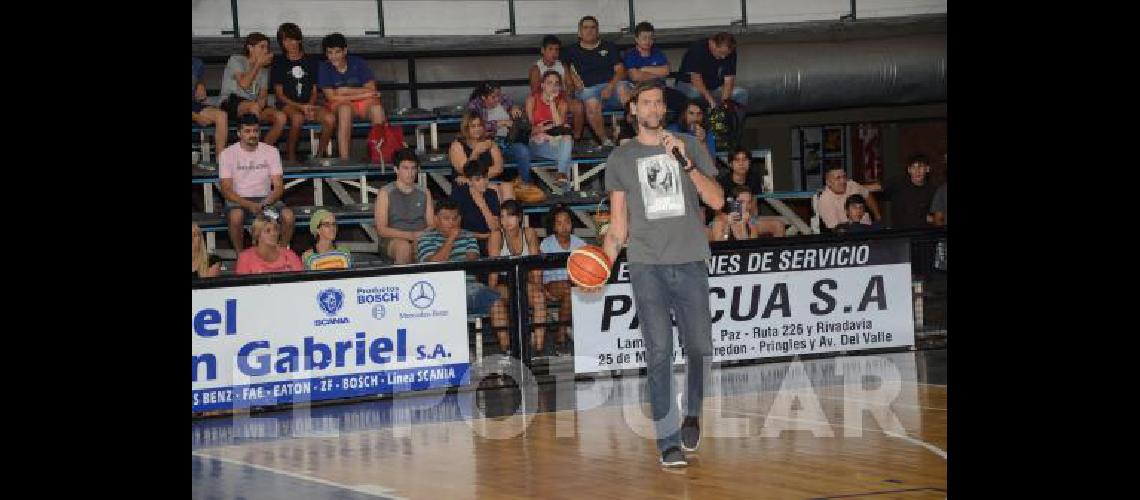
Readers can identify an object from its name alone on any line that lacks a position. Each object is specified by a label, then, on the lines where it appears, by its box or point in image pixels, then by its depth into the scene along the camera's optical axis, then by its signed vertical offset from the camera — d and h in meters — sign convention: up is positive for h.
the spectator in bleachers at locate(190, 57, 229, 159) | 18.06 +2.05
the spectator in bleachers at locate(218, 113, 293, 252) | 16.62 +1.16
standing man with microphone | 9.27 +0.24
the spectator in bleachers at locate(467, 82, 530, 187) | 18.80 +1.96
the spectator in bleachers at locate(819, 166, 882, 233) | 18.67 +0.90
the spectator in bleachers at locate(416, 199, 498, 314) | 15.59 +0.40
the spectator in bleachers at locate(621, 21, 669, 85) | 20.12 +2.86
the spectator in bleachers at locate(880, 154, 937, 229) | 18.62 +0.94
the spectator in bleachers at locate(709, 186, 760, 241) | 17.11 +0.63
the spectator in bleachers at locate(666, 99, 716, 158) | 18.61 +1.88
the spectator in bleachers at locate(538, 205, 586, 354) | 14.47 -0.15
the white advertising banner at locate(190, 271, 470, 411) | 13.12 -0.49
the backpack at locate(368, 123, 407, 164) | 18.81 +1.71
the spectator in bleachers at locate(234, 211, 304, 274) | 14.53 +0.29
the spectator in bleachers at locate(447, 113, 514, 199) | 17.36 +1.48
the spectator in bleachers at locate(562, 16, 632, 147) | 19.92 +2.72
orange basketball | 9.84 +0.07
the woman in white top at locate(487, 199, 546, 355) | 16.42 +0.45
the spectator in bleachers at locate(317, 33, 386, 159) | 18.59 +2.40
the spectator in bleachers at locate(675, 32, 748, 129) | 20.19 +2.76
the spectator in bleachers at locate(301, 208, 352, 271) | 14.50 +0.33
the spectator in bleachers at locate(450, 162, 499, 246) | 16.67 +0.77
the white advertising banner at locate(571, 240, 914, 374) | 14.50 -0.32
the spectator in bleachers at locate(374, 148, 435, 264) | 15.81 +0.71
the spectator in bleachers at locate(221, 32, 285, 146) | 18.28 +2.40
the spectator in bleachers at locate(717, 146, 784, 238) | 18.08 +1.13
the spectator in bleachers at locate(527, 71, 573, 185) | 19.20 +1.95
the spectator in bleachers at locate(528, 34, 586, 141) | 19.42 +2.69
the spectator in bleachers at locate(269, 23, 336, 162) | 18.38 +2.39
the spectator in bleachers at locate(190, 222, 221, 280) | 14.62 +0.23
